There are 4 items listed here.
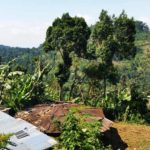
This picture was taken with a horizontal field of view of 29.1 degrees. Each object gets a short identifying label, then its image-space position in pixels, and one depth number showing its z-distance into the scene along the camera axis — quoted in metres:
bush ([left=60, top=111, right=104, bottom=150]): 5.07
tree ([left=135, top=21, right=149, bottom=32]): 140.78
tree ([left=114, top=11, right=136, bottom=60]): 16.22
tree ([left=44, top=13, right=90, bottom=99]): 17.05
